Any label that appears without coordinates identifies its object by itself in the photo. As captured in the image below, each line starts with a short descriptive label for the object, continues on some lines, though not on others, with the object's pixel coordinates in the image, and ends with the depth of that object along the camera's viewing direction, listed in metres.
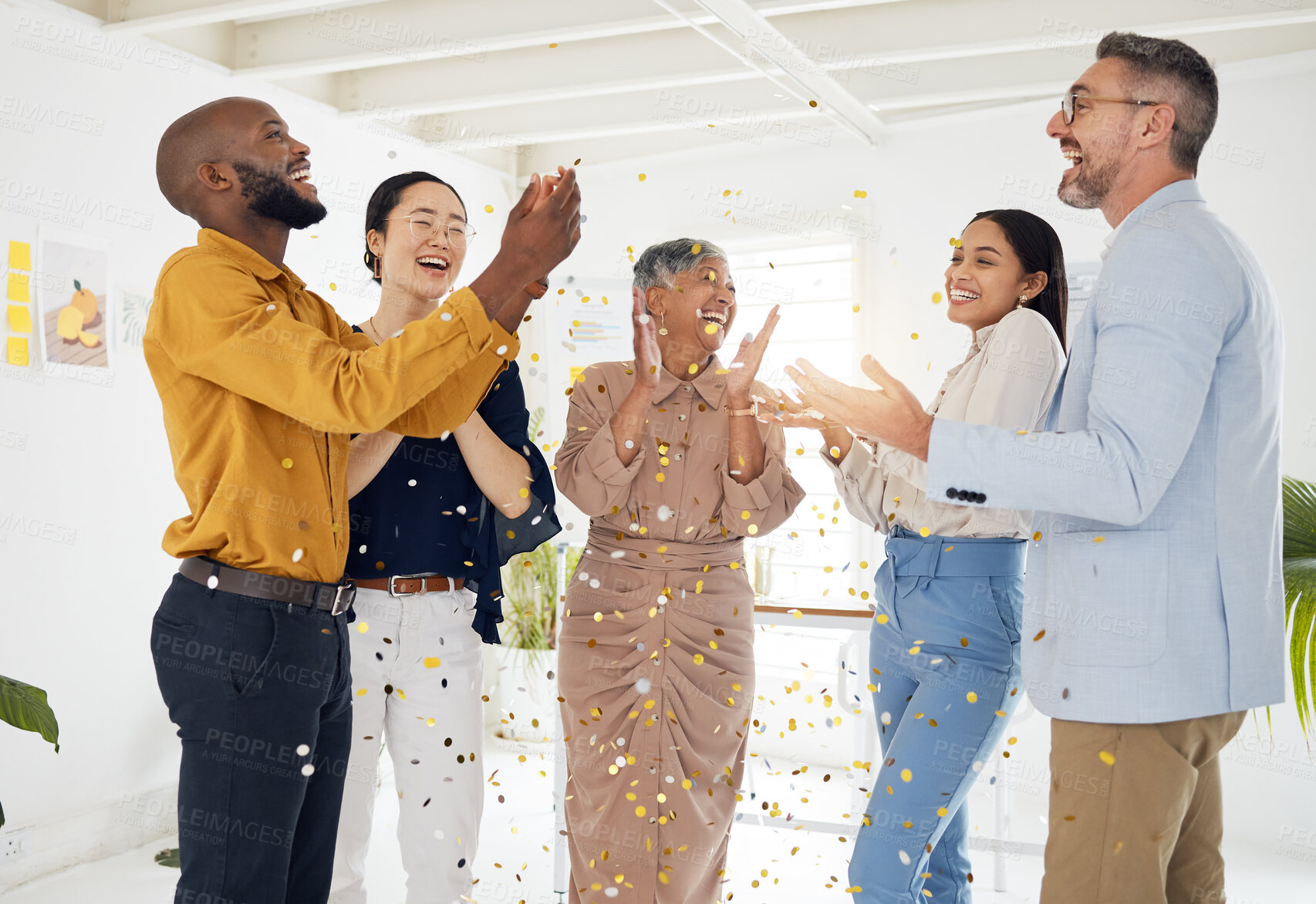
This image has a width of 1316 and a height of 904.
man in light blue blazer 1.35
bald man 1.44
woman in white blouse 1.97
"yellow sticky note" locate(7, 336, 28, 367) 3.39
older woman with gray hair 2.38
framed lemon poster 3.50
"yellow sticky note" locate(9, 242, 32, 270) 3.38
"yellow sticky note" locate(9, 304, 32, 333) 3.39
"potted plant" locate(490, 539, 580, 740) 5.34
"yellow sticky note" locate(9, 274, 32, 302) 3.38
